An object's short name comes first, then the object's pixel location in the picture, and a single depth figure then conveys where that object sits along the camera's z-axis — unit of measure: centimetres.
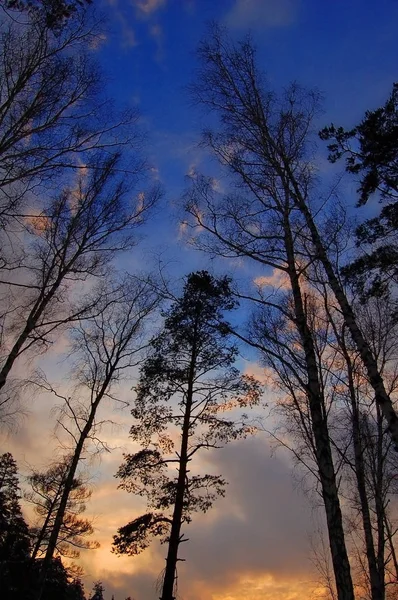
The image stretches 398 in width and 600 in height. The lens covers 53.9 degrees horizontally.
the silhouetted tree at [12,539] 2661
